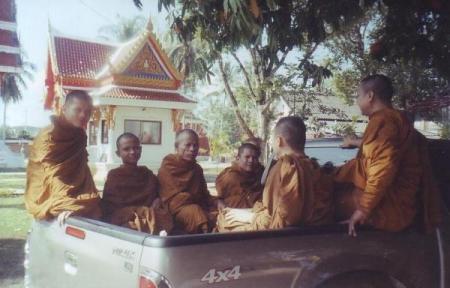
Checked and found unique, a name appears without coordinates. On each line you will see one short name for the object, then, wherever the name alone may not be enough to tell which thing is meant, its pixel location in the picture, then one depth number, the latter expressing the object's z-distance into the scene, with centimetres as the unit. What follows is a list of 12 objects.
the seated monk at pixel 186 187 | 357
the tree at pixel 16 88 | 4323
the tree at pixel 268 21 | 381
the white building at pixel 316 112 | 1195
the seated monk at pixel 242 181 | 399
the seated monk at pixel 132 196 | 322
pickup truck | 198
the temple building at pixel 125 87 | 2062
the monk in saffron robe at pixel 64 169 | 285
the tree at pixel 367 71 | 1099
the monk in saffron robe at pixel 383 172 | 257
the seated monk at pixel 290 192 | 246
